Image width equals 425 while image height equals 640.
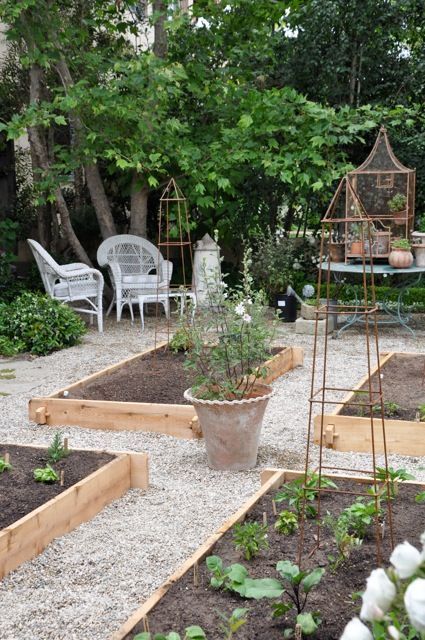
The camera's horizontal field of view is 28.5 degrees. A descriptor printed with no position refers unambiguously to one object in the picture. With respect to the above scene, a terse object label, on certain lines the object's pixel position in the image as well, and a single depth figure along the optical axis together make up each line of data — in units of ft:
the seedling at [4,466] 13.09
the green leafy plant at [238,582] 7.50
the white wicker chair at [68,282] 28.68
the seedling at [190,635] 7.15
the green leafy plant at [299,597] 7.63
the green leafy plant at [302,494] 10.72
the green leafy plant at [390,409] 16.81
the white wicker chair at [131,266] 30.63
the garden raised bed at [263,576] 8.19
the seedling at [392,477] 10.79
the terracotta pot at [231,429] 14.47
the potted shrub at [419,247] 27.17
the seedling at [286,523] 10.41
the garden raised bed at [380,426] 15.46
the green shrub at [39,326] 25.76
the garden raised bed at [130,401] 17.08
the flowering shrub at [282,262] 32.89
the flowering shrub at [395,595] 3.42
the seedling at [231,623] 7.14
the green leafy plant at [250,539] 9.74
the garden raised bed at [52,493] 10.95
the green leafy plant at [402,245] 26.63
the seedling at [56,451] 13.64
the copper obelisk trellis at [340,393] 9.52
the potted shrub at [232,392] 14.56
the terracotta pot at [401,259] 26.53
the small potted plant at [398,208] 29.27
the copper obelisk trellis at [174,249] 31.06
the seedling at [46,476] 12.69
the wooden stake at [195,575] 9.18
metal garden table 26.32
